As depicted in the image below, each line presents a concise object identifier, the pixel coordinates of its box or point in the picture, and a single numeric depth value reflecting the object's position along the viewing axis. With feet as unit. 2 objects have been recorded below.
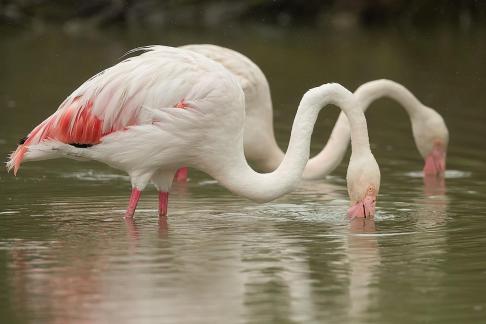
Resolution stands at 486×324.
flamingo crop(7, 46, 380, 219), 58.08
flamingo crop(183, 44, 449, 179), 74.18
